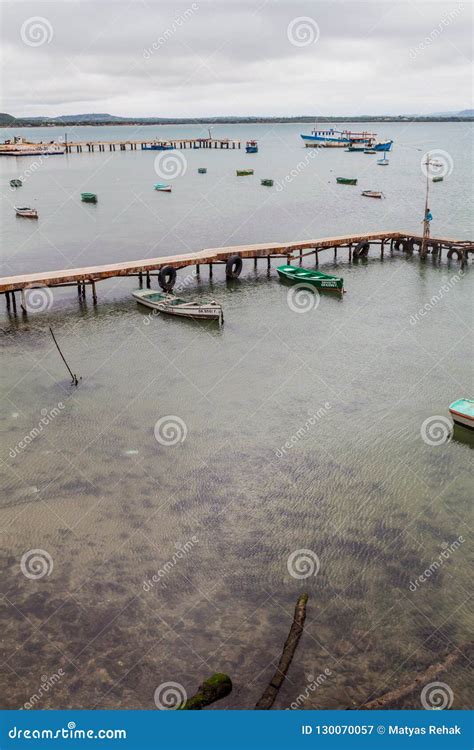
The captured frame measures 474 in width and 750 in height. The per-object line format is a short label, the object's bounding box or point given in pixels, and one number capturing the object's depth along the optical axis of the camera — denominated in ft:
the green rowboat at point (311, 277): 115.80
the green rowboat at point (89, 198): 237.66
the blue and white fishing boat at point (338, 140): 557.74
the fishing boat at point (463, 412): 64.49
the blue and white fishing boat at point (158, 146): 507.01
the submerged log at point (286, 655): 34.94
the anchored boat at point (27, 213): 197.47
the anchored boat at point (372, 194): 249.55
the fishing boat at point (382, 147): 469.16
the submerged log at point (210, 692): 34.47
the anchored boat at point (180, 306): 99.14
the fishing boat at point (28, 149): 460.96
